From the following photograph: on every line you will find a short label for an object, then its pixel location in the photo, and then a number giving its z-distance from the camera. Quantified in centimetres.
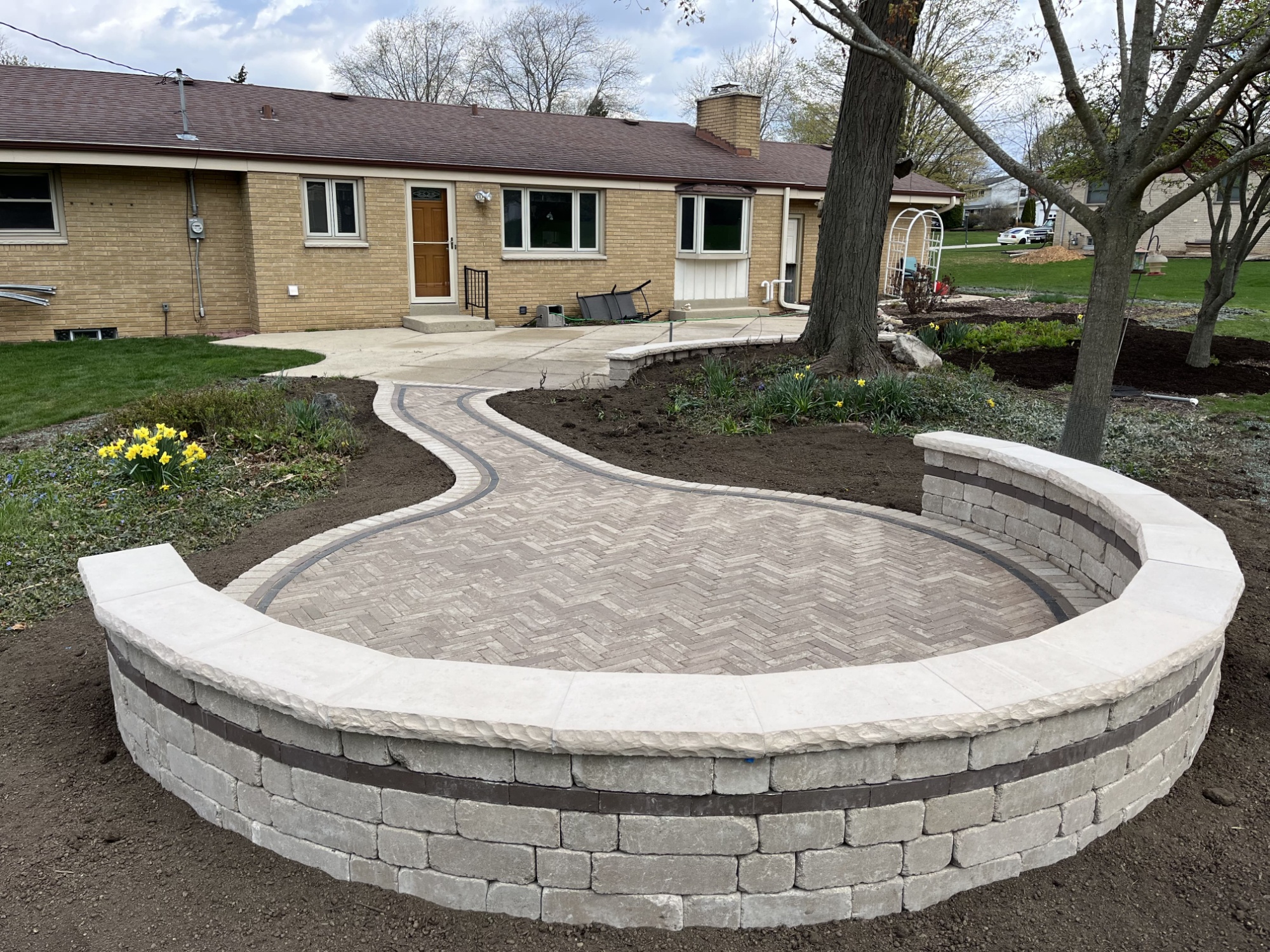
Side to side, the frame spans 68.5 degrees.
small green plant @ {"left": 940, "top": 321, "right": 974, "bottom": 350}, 1260
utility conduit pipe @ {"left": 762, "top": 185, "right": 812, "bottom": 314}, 2078
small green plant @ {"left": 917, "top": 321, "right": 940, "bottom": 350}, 1234
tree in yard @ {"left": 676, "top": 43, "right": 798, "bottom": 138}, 4506
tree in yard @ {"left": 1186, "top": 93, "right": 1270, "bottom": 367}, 998
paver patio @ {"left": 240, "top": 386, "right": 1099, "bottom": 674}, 403
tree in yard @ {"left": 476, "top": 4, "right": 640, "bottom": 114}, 4516
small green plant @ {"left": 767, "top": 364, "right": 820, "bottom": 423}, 842
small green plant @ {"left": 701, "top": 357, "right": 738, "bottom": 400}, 904
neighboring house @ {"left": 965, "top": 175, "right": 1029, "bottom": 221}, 6122
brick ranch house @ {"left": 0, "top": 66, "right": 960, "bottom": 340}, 1445
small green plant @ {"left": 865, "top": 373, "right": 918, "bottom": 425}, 836
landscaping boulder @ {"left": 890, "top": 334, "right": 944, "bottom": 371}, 1081
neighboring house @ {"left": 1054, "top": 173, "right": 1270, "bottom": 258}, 3553
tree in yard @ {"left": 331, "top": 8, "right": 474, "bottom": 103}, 4600
